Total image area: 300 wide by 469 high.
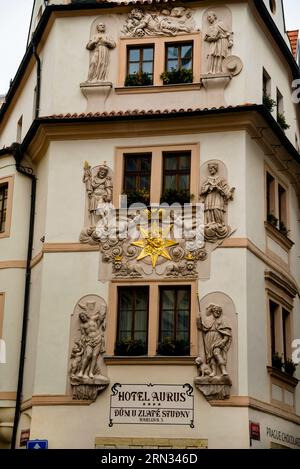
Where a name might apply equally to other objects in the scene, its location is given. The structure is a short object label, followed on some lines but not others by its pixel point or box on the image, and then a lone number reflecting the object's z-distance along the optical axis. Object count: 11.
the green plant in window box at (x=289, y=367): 26.72
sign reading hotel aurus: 23.80
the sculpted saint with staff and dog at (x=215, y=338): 23.88
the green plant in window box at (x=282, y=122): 29.27
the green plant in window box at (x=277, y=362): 25.94
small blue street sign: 23.83
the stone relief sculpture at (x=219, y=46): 26.86
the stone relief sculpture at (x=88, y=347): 24.22
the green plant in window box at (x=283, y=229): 28.11
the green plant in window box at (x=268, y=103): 28.14
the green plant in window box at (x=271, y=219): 27.30
